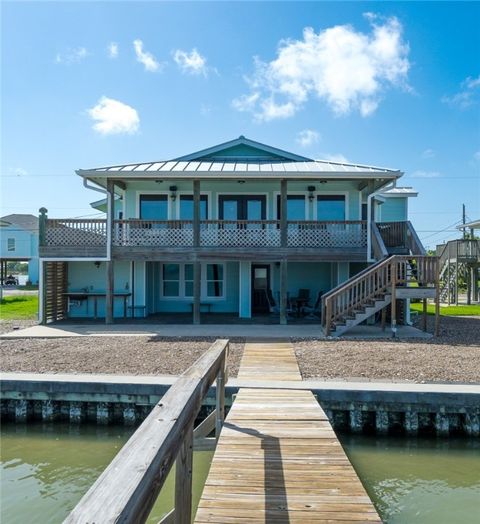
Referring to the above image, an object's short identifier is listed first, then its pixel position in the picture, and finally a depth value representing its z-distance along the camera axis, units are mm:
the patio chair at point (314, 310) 16359
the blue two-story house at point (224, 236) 13953
